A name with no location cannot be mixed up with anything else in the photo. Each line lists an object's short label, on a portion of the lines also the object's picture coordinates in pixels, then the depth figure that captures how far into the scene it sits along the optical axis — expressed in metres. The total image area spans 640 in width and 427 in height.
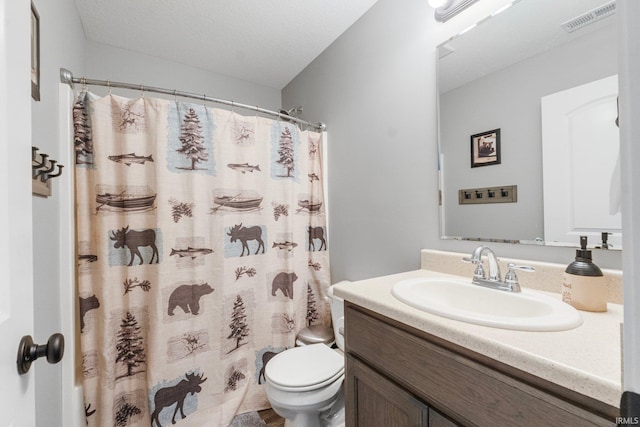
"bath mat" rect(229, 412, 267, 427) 1.57
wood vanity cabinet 0.53
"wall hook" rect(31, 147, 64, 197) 0.85
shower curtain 1.36
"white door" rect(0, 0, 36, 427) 0.46
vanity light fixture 1.20
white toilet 1.22
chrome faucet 0.95
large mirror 0.88
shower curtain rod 1.31
